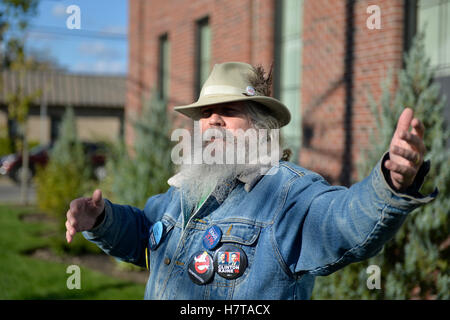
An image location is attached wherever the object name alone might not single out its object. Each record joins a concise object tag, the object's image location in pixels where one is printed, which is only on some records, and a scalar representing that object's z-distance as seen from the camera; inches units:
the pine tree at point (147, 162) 273.9
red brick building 200.2
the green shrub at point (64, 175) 413.7
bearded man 61.2
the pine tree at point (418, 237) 152.6
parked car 800.3
